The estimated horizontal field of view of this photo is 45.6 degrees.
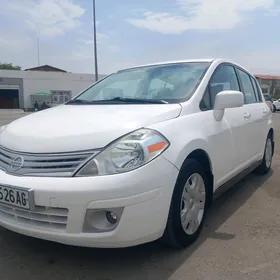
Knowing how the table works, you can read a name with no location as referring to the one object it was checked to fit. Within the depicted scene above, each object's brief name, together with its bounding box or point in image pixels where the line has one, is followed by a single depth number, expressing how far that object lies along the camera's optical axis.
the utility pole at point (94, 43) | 19.41
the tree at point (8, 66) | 62.58
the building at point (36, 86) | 36.84
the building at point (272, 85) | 62.91
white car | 2.10
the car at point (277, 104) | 31.74
